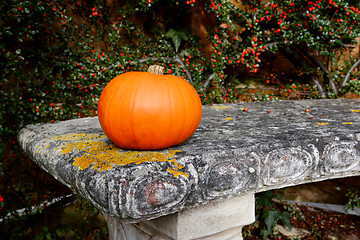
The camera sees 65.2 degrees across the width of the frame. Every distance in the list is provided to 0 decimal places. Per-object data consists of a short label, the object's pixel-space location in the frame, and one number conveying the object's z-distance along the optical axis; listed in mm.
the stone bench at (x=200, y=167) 697
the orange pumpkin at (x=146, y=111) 854
